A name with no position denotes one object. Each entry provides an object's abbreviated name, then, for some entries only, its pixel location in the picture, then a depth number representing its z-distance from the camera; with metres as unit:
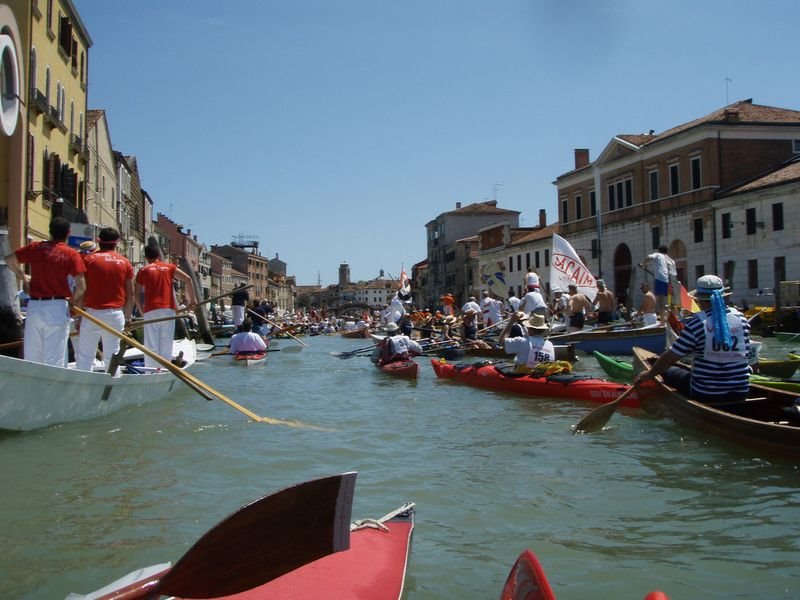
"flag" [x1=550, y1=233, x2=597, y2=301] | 18.34
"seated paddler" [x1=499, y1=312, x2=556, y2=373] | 11.02
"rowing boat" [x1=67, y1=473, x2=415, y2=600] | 2.48
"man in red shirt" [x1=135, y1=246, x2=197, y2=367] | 9.24
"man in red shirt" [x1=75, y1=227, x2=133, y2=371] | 7.86
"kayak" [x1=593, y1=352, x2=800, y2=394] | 11.82
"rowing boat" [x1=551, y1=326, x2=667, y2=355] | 16.02
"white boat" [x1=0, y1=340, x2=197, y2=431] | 6.36
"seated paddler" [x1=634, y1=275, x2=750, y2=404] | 6.77
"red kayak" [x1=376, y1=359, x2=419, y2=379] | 14.13
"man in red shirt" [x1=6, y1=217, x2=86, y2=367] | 6.96
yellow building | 19.94
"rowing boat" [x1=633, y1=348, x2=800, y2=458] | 6.16
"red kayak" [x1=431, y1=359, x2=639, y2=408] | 9.67
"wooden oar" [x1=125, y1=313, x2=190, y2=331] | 8.68
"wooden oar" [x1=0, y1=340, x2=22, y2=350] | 7.34
